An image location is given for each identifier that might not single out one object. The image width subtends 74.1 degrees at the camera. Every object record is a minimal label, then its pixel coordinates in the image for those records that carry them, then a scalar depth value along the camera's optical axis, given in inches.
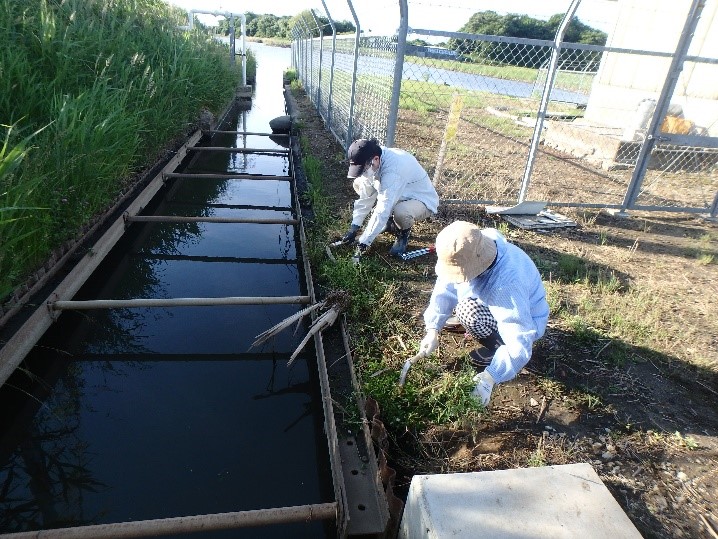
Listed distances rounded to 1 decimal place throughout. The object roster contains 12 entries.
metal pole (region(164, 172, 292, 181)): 224.5
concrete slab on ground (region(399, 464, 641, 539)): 60.3
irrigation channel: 82.4
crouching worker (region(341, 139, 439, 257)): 151.4
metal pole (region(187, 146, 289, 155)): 288.4
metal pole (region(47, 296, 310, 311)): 121.6
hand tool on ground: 172.9
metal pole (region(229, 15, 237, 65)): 598.8
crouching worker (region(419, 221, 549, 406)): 88.0
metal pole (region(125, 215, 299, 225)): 177.5
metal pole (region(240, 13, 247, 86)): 624.1
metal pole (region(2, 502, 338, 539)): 69.0
